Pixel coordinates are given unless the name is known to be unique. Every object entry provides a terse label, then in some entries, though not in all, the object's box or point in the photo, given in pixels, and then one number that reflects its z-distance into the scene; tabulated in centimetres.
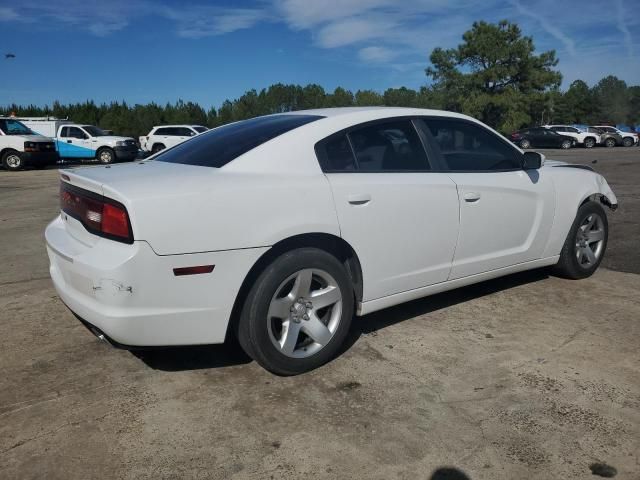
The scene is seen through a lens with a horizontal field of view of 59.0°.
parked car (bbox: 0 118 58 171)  2044
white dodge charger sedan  279
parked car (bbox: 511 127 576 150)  3603
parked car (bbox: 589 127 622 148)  3684
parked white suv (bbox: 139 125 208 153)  2691
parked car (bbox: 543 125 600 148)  3597
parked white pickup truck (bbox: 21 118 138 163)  2273
